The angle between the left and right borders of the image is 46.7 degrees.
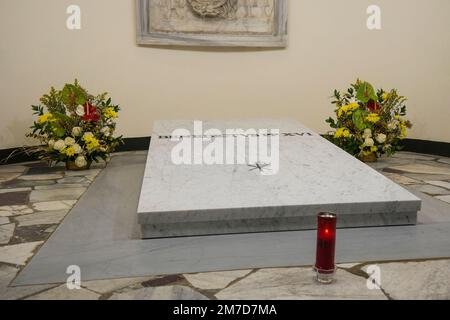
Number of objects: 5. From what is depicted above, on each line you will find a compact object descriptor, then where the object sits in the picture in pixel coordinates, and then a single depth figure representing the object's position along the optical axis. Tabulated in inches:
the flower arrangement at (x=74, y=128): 186.1
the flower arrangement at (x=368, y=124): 198.2
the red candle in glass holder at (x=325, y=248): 85.8
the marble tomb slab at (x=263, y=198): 114.5
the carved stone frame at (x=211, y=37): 229.0
